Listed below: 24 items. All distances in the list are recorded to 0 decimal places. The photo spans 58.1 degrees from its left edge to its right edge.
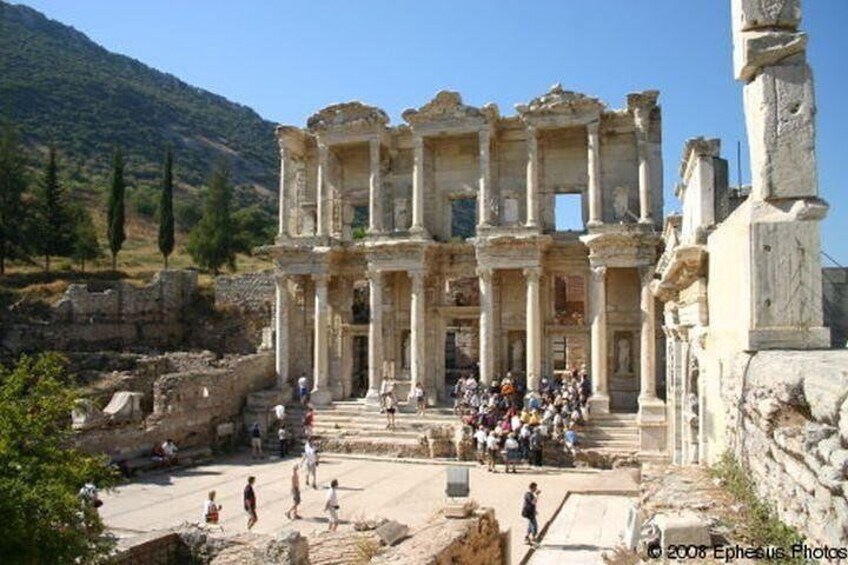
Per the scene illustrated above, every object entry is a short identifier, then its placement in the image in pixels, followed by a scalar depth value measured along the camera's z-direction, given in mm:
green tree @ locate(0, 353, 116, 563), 8125
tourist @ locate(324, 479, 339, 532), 14270
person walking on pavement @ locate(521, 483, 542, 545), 13359
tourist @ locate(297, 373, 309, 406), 26339
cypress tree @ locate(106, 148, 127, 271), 42531
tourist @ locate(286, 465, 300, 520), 15398
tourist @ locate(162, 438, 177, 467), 20484
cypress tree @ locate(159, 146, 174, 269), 44406
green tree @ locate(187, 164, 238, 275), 45312
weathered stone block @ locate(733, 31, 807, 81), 8016
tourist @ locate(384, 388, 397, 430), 23602
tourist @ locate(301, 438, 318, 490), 18266
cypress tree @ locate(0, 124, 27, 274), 39344
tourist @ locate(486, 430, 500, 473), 20234
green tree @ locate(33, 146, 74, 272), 40438
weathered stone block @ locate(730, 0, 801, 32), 8195
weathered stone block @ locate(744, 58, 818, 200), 7949
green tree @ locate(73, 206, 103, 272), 41969
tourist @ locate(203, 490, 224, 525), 13727
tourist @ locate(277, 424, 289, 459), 22234
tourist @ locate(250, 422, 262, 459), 22625
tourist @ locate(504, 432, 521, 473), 19984
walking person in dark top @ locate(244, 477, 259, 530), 14508
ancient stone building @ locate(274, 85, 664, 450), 24234
